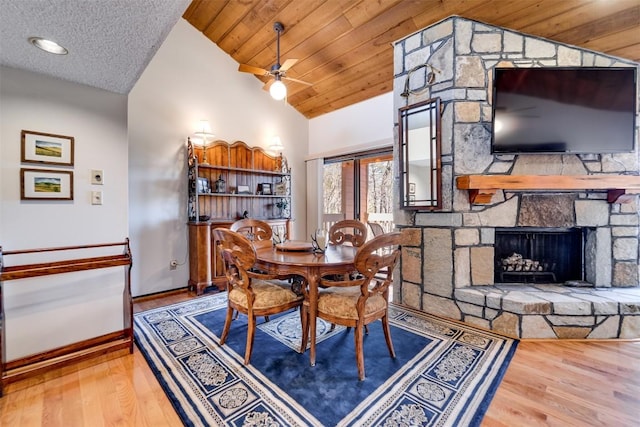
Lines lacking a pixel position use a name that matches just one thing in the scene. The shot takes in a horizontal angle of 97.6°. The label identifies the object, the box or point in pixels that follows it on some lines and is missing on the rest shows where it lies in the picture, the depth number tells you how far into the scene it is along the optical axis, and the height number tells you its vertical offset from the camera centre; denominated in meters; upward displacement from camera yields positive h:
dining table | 1.97 -0.40
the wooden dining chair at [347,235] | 2.95 -0.27
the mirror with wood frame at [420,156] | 2.94 +0.61
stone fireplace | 2.74 +0.09
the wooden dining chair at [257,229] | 3.09 -0.22
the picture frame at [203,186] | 3.87 +0.35
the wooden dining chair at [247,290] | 1.96 -0.62
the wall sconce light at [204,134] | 3.82 +1.06
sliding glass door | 4.83 +0.39
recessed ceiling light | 1.71 +1.04
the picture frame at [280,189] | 4.83 +0.38
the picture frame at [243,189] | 4.38 +0.34
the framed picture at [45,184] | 2.04 +0.20
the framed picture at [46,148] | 2.04 +0.47
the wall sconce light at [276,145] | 4.71 +1.11
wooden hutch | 3.71 +0.26
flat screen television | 2.63 +0.97
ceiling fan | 2.93 +1.53
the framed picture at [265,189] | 4.64 +0.37
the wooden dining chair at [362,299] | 1.80 -0.63
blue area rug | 1.56 -1.12
